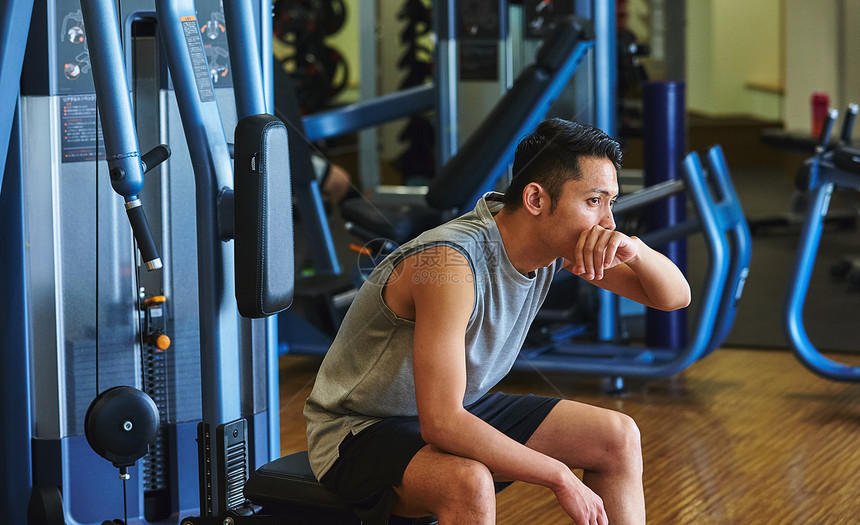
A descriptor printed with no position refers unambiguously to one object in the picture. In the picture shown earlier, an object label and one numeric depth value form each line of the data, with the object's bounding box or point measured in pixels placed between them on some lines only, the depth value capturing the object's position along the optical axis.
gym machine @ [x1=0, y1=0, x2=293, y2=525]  3.99
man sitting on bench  3.62
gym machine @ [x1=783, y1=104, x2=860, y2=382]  5.65
